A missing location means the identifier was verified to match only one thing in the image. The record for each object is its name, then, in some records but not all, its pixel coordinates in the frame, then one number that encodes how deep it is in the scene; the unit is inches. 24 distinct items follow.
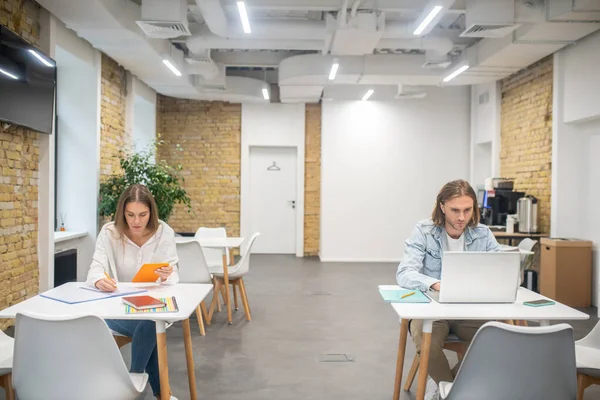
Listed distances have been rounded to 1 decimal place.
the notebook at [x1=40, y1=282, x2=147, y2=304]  105.5
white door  408.8
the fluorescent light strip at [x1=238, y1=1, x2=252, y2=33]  187.0
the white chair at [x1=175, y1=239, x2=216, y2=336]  180.9
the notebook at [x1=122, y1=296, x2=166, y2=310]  96.7
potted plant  256.4
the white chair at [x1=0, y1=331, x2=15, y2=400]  92.9
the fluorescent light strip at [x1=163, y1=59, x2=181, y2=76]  264.2
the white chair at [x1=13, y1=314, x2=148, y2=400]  76.8
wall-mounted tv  163.6
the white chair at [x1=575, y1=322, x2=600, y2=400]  95.0
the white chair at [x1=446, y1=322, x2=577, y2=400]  75.1
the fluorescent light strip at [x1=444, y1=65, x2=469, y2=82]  274.2
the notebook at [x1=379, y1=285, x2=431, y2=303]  104.1
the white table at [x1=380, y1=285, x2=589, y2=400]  94.7
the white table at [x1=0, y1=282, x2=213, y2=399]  92.9
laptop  97.8
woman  118.4
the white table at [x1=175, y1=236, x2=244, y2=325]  200.2
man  113.5
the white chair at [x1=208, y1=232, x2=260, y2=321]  204.2
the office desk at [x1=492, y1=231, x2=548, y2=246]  260.8
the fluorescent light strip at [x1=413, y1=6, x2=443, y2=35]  192.4
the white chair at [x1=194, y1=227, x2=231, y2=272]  238.7
